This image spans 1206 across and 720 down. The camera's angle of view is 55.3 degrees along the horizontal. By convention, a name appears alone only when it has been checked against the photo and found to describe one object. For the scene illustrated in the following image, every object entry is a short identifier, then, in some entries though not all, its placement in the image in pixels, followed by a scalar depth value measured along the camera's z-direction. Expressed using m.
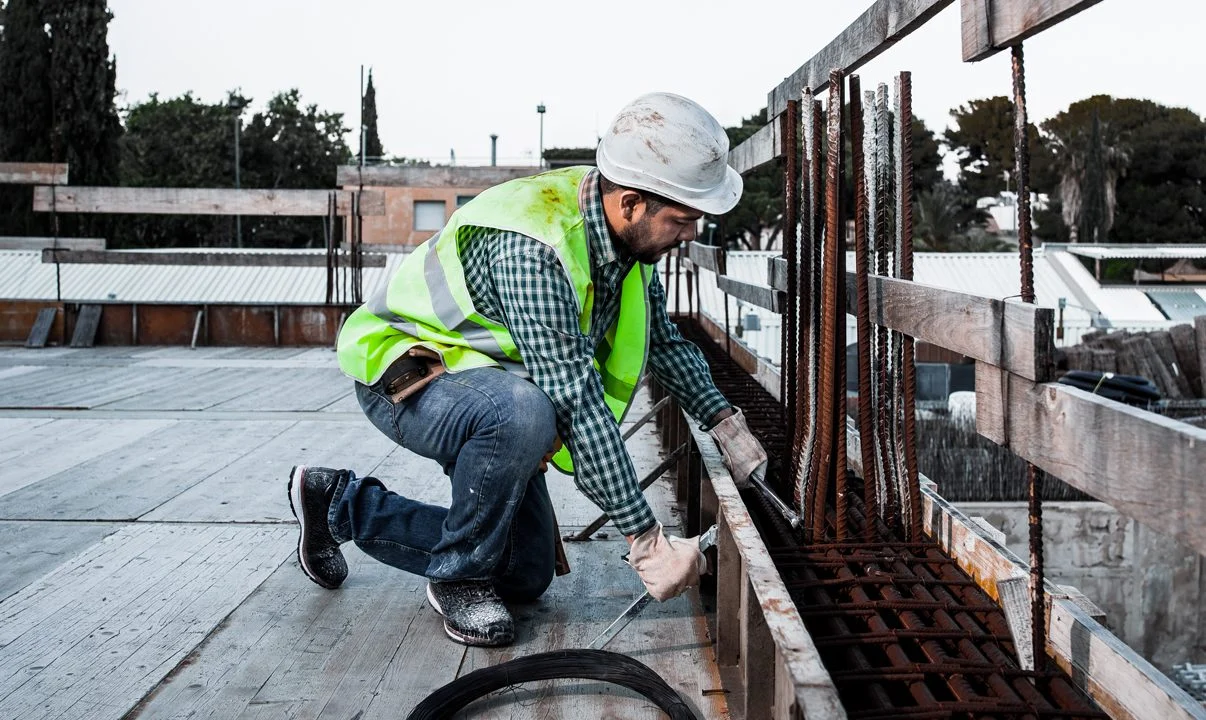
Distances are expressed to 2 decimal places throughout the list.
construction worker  2.73
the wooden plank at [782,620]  1.72
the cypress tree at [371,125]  51.78
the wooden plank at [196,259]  11.74
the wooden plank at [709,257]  6.63
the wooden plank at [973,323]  1.96
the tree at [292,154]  46.22
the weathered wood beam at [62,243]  12.70
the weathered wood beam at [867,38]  2.62
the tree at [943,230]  45.72
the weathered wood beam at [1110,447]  1.49
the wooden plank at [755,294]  4.34
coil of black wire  2.53
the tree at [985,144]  57.34
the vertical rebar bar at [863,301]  2.98
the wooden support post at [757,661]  2.33
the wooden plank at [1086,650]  1.92
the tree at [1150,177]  50.78
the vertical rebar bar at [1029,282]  2.02
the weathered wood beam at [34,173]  11.92
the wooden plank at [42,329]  11.05
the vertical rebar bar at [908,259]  2.84
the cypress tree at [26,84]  30.25
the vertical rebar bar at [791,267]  3.69
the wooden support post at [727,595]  2.79
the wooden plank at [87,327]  11.23
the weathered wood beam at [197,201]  11.97
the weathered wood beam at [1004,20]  1.86
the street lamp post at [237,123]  42.91
